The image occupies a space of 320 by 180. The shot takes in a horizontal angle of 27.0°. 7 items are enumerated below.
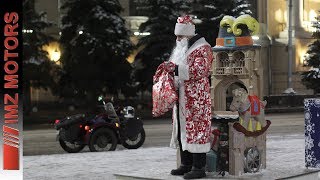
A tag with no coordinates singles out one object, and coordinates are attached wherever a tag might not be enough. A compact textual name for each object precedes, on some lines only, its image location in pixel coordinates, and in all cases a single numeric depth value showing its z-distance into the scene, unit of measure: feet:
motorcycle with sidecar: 50.49
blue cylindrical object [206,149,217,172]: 29.19
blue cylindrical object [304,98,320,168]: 34.12
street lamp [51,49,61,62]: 121.19
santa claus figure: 27.02
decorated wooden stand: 28.81
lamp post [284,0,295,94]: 150.00
